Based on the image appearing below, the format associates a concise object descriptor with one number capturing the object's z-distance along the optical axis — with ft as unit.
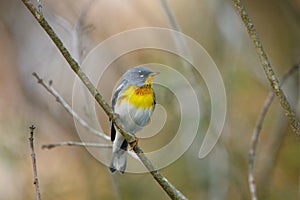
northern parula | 17.74
